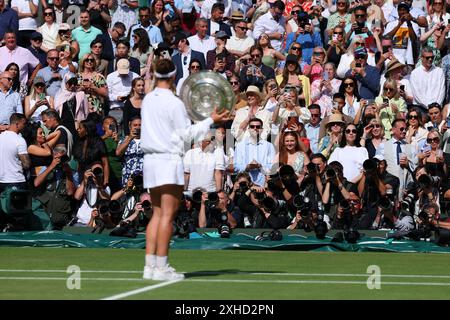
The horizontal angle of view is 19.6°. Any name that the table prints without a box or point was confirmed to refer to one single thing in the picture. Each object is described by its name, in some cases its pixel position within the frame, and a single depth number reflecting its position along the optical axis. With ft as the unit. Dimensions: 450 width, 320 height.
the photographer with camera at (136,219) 61.26
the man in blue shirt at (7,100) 73.36
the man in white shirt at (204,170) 67.67
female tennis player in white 41.60
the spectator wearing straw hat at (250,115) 71.46
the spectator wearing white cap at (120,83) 76.37
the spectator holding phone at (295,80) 75.51
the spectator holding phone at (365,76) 76.18
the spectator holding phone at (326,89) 74.84
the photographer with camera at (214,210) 64.03
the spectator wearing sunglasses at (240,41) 80.48
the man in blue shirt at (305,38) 80.43
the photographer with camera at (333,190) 64.28
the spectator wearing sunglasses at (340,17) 81.61
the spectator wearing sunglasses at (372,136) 69.77
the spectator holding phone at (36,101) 73.92
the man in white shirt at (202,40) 80.48
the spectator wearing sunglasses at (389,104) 72.95
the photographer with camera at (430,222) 59.21
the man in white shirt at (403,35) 80.24
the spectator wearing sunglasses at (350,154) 67.00
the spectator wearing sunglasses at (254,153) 68.54
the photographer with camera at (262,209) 63.58
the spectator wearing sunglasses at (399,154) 67.21
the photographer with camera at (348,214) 61.98
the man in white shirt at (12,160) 65.92
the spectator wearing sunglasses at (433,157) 65.05
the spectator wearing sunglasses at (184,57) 77.77
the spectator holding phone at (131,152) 68.23
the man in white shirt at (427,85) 75.92
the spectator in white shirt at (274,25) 82.70
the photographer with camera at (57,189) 65.46
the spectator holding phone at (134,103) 73.15
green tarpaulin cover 58.80
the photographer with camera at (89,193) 66.59
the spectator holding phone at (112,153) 69.26
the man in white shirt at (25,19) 83.71
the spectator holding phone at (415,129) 70.13
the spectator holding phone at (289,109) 71.56
